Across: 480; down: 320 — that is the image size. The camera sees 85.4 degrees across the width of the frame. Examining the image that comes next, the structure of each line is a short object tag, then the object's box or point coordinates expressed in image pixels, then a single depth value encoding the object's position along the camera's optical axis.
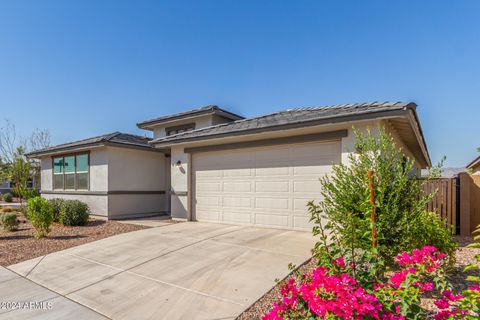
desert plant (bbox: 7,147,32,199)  20.02
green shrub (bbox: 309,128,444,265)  3.49
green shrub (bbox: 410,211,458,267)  4.00
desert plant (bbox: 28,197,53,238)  7.88
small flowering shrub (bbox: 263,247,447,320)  1.94
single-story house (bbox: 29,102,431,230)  6.93
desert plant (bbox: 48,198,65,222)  10.10
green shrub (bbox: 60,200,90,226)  9.70
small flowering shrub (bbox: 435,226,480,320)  1.99
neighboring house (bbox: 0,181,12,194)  33.94
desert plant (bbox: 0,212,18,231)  8.77
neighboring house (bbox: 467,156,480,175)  16.70
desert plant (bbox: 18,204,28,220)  11.80
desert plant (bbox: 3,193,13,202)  25.69
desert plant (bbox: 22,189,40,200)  15.10
